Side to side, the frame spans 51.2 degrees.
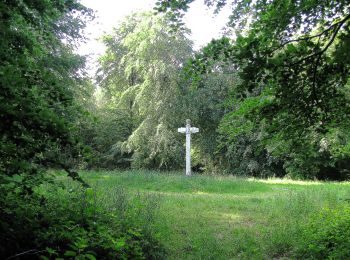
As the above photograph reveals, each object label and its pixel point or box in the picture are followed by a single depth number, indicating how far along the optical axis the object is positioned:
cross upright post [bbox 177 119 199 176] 19.02
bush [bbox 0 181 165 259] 3.18
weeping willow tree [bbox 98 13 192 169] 23.58
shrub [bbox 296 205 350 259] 4.84
